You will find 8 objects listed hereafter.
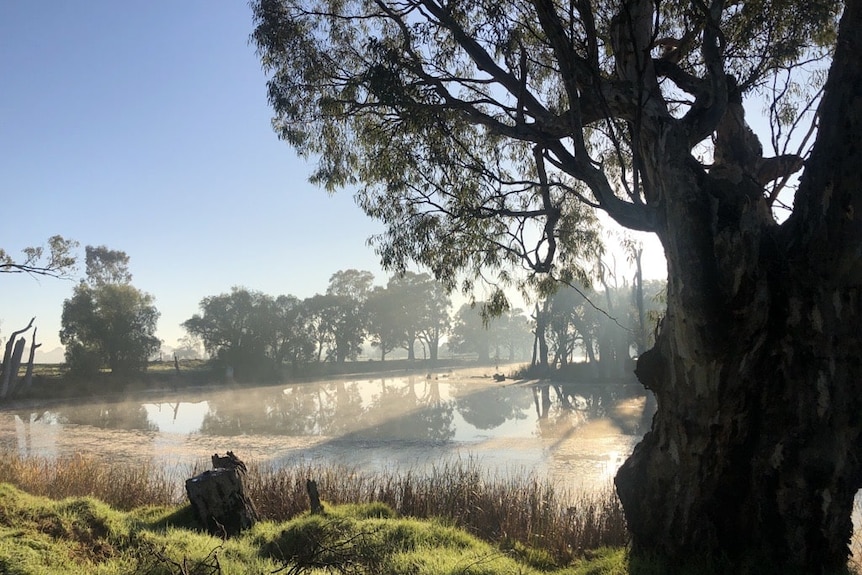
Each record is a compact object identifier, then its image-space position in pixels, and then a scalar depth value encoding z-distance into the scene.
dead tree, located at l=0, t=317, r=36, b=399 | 25.44
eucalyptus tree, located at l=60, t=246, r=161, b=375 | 31.30
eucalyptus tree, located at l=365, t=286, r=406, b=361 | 52.84
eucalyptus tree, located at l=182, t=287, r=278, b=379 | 37.47
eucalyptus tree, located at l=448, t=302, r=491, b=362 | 70.00
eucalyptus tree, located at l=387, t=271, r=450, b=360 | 55.72
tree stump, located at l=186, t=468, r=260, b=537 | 5.46
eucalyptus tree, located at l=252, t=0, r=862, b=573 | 3.49
